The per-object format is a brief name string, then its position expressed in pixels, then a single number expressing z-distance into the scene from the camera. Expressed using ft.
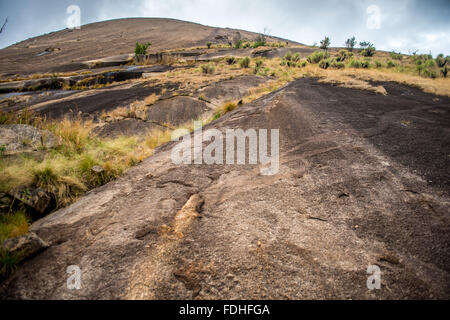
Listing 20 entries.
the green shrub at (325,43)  121.37
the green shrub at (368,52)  99.19
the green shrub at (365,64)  57.11
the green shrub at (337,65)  56.75
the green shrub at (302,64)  63.45
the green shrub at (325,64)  58.95
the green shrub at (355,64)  56.96
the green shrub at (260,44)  122.48
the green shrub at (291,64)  64.57
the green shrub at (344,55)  80.67
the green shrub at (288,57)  81.36
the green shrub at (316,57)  72.01
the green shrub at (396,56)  88.65
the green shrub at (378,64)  59.48
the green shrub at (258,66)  54.41
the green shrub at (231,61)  76.44
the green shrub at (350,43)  119.24
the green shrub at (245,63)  65.10
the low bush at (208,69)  54.03
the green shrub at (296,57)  79.61
